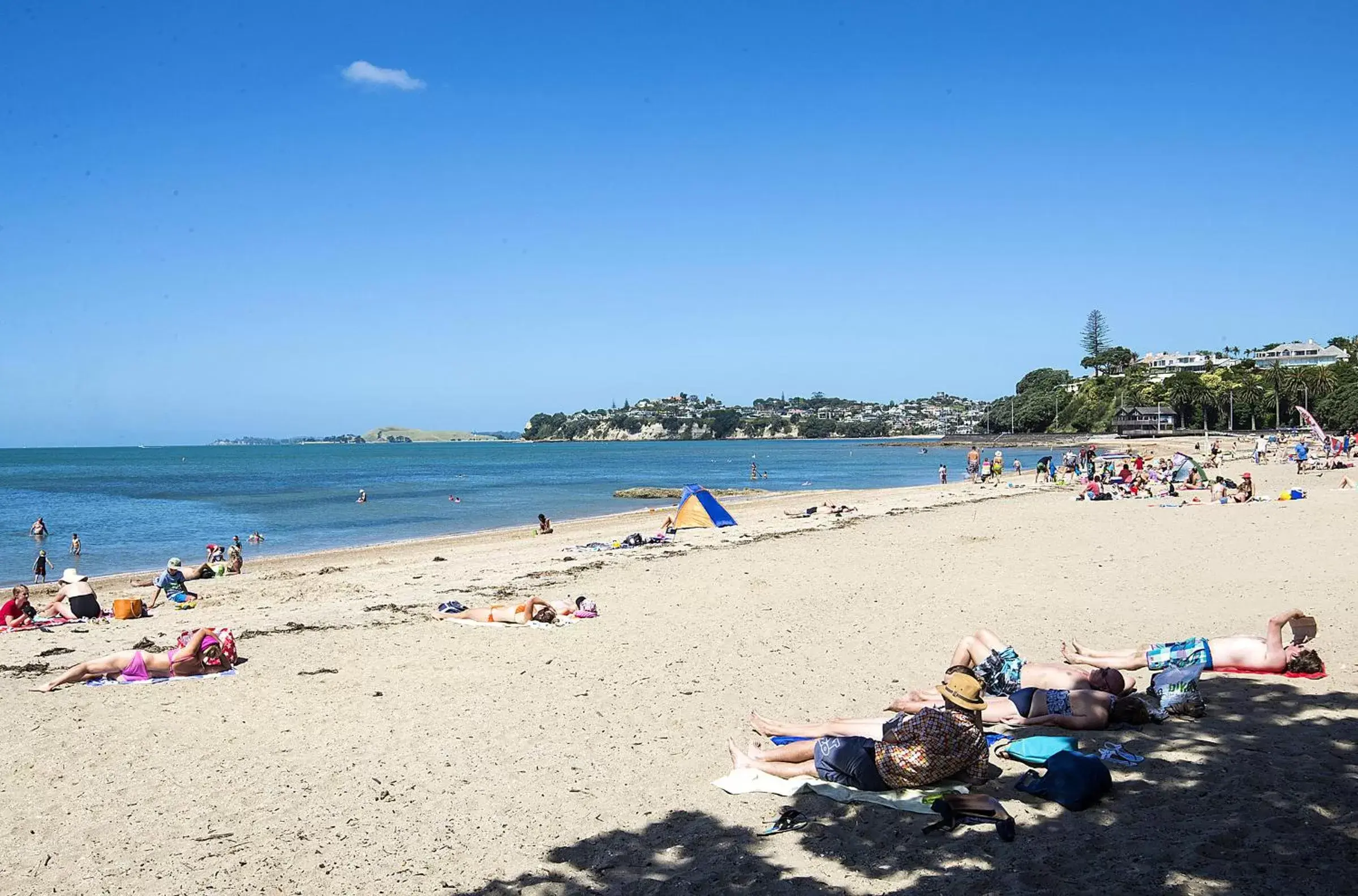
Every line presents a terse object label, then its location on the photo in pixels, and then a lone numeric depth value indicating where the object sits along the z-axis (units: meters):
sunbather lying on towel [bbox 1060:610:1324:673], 7.18
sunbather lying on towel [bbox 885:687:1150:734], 6.28
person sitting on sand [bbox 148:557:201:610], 15.27
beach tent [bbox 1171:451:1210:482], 27.50
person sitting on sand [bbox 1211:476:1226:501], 23.56
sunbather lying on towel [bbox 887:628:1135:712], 6.85
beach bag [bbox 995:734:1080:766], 5.68
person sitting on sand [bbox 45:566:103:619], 12.84
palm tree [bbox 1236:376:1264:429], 102.31
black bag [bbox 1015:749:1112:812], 5.06
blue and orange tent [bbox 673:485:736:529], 23.83
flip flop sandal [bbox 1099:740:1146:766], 5.65
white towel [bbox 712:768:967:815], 5.17
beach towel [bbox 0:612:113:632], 12.48
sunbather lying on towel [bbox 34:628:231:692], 8.66
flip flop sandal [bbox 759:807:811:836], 4.99
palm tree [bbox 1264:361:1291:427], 98.56
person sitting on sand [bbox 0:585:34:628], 12.27
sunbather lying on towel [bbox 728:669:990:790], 5.28
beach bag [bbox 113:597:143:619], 13.15
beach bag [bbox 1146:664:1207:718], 6.36
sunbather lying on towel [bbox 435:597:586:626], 10.88
